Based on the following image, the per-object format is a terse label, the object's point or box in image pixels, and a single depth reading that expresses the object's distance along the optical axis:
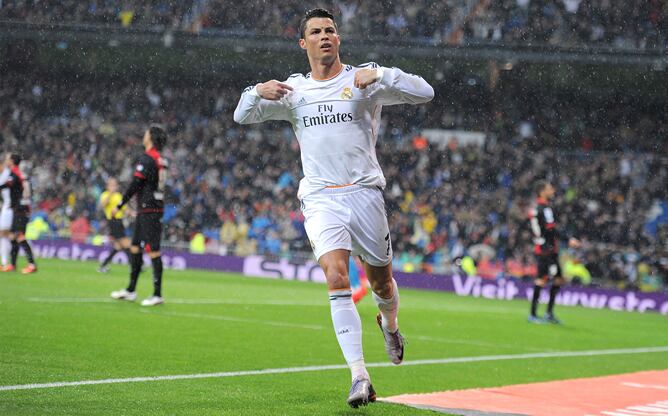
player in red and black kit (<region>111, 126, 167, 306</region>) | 13.00
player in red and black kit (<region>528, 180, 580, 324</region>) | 15.62
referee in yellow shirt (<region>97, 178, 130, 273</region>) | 20.38
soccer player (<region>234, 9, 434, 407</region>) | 6.18
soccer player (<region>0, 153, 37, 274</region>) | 17.58
